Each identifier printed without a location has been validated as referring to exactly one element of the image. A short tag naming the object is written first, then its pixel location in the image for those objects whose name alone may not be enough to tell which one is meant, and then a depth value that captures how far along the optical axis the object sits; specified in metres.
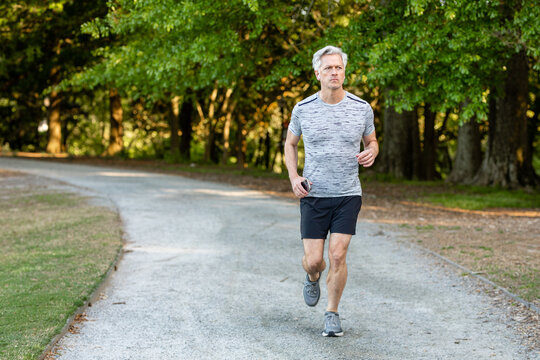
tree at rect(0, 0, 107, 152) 31.05
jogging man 5.12
